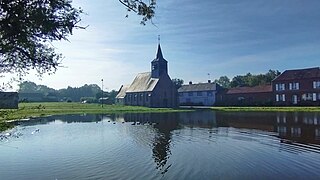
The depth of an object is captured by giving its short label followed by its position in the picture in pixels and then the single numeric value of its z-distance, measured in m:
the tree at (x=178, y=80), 102.61
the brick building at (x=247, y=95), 51.53
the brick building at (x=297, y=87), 46.24
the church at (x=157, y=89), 62.30
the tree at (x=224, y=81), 124.94
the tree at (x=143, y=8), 4.87
